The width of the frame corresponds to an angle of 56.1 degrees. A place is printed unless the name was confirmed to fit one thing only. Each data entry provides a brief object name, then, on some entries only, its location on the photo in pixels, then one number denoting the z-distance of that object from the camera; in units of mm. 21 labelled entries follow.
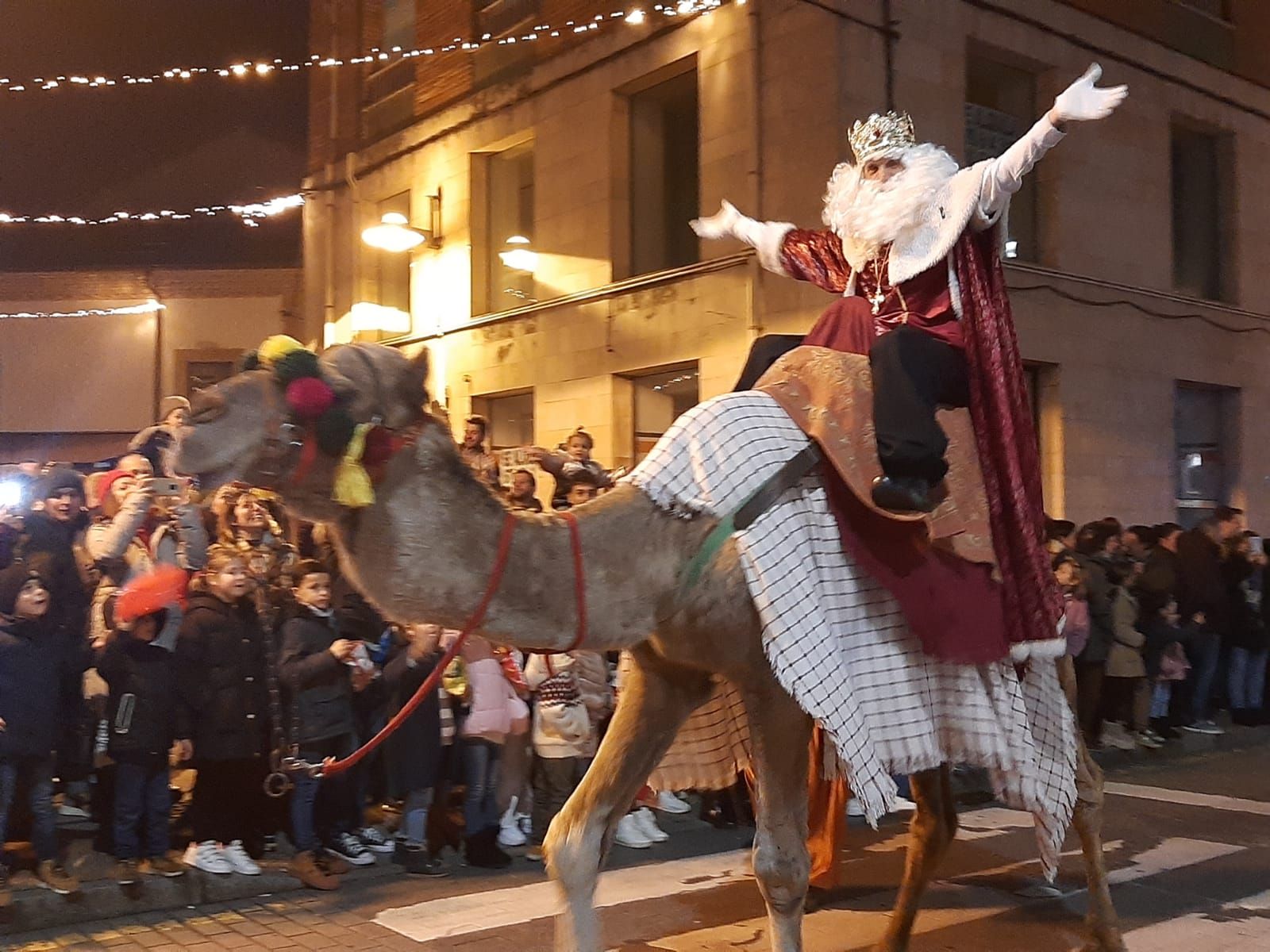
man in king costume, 3939
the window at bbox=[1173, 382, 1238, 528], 16438
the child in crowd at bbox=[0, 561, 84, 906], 6273
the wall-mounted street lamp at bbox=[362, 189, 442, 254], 15984
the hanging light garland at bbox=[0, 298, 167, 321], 23062
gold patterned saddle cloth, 3906
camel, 3113
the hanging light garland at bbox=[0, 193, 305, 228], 10398
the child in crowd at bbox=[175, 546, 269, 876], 6734
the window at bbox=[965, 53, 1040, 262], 14445
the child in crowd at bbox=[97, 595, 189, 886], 6516
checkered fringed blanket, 3654
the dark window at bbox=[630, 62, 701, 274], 14914
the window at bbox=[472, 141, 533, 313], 16812
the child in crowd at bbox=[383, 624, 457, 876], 7285
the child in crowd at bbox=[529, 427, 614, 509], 9320
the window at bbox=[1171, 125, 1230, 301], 17188
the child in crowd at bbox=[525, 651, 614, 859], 7734
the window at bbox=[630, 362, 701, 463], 14281
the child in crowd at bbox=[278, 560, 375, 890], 6969
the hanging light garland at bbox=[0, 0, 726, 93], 8531
